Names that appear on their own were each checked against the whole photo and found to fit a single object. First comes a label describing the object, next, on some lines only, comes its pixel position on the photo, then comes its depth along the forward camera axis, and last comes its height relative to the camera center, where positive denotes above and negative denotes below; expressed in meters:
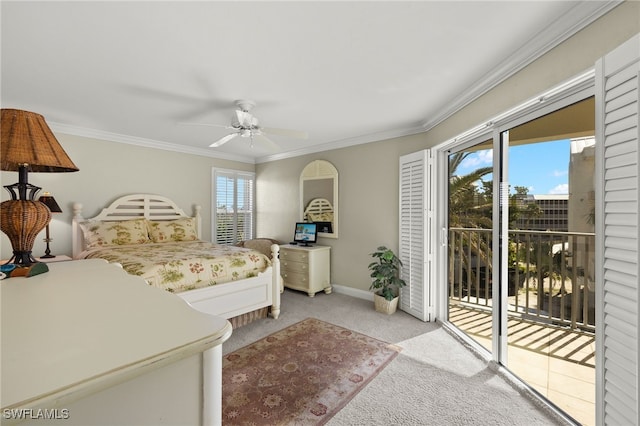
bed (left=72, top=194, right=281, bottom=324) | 2.75 -0.50
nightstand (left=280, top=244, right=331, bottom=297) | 4.27 -0.89
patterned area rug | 1.86 -1.30
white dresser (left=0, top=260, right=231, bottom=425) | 0.46 -0.28
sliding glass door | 1.75 -0.26
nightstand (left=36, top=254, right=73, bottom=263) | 3.20 -0.57
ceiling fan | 2.79 +0.87
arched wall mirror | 4.57 +0.25
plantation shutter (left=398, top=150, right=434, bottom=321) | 3.29 -0.29
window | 5.29 +0.09
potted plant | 3.55 -0.88
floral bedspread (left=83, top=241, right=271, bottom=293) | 2.63 -0.53
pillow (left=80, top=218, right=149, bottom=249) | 3.59 -0.31
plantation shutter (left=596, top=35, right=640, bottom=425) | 1.15 -0.10
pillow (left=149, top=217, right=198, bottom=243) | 4.14 -0.31
